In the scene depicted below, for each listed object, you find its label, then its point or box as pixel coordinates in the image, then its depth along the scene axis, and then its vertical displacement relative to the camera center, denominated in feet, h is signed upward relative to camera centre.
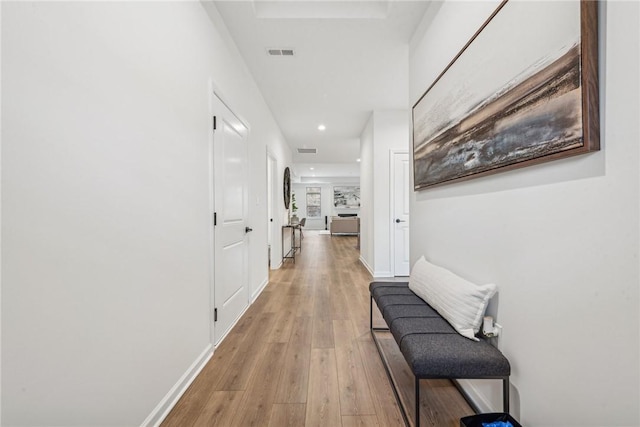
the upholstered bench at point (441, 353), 3.81 -2.10
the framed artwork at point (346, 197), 45.88 +2.67
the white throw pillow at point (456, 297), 4.30 -1.55
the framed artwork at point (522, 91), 2.79 +1.67
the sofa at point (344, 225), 35.14 -1.68
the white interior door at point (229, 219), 7.03 -0.20
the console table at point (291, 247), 18.78 -2.86
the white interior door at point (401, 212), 13.84 +0.01
